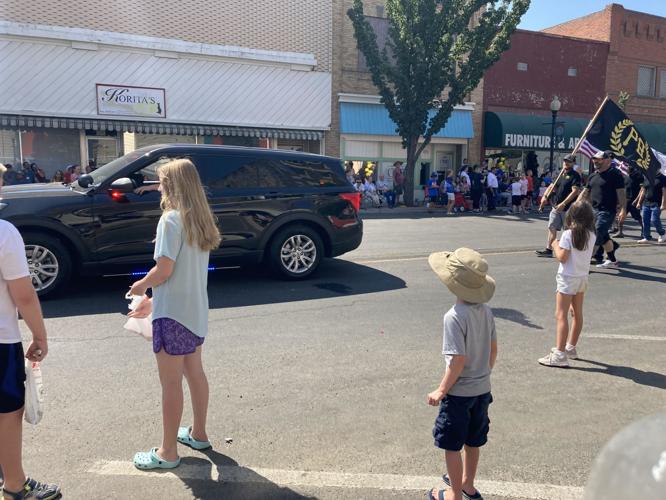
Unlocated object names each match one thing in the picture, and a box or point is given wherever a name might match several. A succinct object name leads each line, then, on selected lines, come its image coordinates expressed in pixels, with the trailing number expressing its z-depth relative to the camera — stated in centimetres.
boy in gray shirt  289
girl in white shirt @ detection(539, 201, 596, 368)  516
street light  2266
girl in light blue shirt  323
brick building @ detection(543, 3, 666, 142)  3000
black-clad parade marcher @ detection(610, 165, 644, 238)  1478
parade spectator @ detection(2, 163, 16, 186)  1630
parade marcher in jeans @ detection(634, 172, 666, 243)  1208
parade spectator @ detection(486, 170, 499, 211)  2241
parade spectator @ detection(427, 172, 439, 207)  2225
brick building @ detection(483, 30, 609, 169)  2697
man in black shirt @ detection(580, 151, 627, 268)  936
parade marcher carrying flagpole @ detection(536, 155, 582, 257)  967
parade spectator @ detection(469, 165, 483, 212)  2211
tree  2097
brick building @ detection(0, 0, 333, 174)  1867
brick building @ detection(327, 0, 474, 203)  2388
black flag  1021
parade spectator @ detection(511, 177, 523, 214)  2172
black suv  691
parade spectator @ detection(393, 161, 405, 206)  2338
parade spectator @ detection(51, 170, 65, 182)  1866
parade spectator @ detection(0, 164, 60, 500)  269
